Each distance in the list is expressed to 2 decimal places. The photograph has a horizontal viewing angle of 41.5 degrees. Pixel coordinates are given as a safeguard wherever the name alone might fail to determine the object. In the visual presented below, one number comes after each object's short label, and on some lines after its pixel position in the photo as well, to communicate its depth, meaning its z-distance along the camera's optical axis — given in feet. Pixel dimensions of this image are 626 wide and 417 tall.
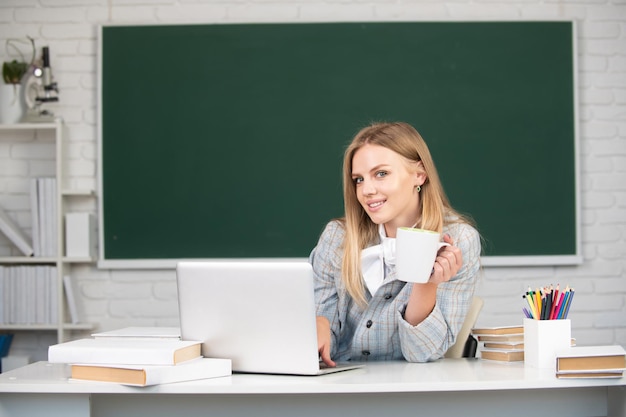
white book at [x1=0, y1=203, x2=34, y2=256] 12.11
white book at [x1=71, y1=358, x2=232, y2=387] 4.96
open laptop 5.23
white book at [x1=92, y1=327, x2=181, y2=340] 5.97
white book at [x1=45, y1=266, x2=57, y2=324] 12.08
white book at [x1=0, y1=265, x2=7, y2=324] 12.10
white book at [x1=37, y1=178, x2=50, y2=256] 12.19
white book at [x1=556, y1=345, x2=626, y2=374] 5.16
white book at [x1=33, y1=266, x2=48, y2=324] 12.11
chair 7.29
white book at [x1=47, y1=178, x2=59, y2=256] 12.17
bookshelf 12.00
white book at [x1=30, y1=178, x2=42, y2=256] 12.21
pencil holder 5.63
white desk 5.05
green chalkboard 12.39
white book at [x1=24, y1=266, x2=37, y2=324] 12.14
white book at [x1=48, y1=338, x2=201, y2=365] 5.11
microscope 12.15
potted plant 12.17
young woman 6.29
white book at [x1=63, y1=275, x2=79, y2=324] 12.07
